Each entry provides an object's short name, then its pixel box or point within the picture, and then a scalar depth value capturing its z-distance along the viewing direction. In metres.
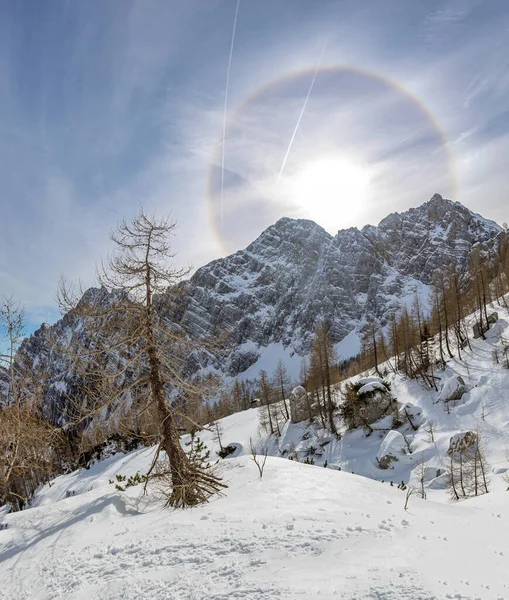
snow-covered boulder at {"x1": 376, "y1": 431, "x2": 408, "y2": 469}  34.06
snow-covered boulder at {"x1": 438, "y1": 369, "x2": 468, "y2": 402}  39.09
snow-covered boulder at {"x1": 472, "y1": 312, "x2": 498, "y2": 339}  50.88
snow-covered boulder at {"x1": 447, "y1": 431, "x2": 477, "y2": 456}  28.65
